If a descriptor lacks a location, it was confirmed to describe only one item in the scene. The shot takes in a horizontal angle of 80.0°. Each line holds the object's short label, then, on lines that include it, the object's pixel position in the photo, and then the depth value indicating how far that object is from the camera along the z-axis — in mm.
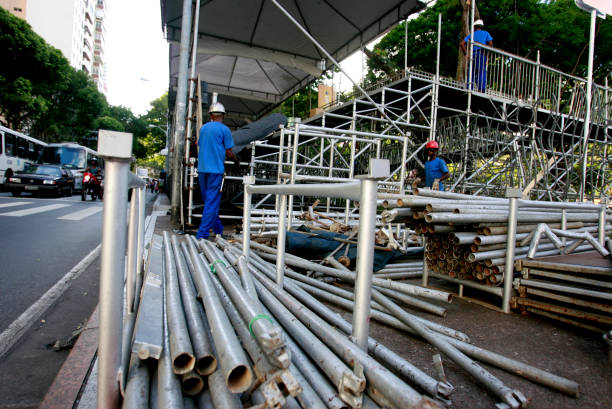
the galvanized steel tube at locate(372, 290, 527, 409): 1586
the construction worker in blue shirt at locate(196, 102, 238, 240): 6078
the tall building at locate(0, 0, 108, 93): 50572
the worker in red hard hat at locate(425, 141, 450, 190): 6891
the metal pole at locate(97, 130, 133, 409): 1214
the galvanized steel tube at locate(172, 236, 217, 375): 1277
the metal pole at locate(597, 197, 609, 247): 3914
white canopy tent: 9492
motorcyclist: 15203
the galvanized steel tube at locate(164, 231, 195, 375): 1219
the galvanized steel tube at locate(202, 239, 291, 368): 1088
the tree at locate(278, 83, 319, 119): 26728
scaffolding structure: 8875
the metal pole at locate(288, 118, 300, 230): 5280
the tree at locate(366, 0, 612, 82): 20547
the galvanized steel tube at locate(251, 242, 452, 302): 2232
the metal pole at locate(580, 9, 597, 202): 5840
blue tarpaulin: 4262
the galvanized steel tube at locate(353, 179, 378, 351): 1396
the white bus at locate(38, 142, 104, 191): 20875
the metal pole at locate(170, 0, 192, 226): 7625
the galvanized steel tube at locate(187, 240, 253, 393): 1072
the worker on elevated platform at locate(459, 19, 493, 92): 10516
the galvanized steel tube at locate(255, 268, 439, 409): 1038
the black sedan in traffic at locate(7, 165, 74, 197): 14445
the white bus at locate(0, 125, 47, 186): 18109
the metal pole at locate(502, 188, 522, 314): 2955
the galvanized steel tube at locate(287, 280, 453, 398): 1396
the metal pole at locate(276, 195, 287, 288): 2564
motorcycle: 14602
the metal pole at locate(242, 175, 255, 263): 3123
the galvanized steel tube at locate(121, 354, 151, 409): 1140
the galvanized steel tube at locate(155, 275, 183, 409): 1115
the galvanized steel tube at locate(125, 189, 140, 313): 2057
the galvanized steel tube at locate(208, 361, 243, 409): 1115
